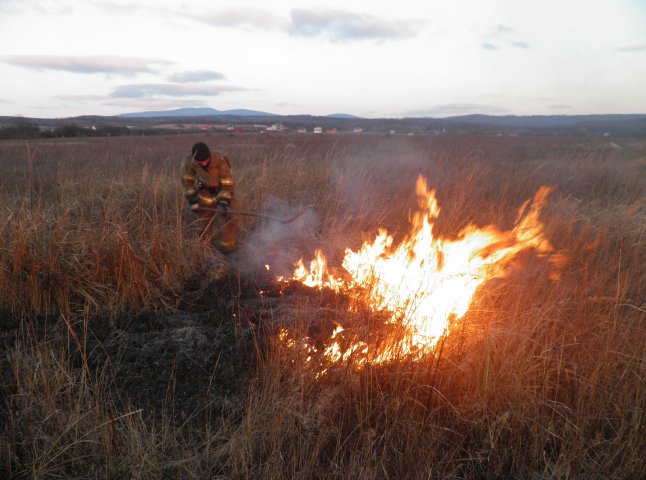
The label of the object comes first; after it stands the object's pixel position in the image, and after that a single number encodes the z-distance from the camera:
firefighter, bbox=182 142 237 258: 5.54
